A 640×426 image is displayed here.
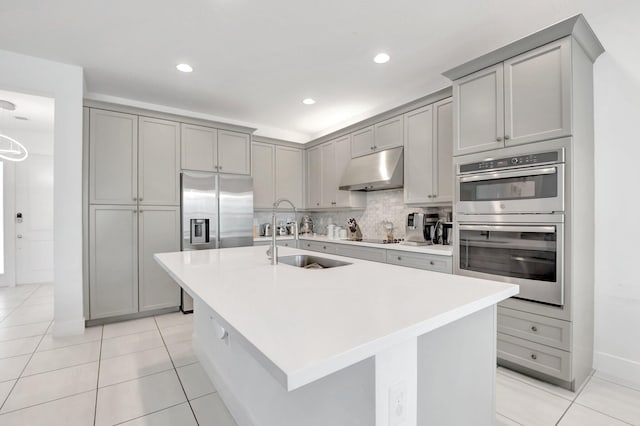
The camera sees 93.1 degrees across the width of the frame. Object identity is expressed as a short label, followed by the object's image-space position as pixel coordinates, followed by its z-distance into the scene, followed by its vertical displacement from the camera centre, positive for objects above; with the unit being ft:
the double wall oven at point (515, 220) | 6.63 -0.19
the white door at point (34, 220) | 16.25 -0.45
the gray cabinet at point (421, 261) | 8.75 -1.51
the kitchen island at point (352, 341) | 2.53 -1.10
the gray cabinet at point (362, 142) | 12.62 +3.01
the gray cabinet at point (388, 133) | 11.36 +3.07
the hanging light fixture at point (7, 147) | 15.67 +3.46
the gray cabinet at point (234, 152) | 13.10 +2.63
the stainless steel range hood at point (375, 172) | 11.25 +1.59
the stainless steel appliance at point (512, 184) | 6.61 +0.68
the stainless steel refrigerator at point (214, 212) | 12.03 -0.01
